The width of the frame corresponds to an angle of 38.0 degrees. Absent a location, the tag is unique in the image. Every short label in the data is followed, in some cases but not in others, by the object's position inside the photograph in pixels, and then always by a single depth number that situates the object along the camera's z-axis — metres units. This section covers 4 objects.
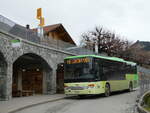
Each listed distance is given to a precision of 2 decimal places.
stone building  14.39
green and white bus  15.10
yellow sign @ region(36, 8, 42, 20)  22.31
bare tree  50.25
